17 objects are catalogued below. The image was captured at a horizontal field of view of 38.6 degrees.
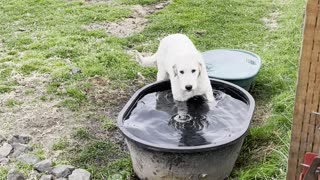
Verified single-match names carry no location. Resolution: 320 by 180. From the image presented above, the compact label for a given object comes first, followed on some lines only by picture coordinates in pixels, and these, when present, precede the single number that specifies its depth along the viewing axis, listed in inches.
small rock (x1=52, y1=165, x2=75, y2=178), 142.5
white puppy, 157.9
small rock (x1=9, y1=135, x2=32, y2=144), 162.2
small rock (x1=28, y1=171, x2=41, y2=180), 139.7
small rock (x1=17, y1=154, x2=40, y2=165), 148.0
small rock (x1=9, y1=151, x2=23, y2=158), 152.1
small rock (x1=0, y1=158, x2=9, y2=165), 147.2
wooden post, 72.6
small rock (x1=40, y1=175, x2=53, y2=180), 138.7
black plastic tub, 129.6
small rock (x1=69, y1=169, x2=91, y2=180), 141.8
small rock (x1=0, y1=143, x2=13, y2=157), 152.5
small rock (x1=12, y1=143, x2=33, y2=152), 156.0
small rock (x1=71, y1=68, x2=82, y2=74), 221.5
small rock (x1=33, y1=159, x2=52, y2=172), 144.7
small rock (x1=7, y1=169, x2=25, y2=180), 137.5
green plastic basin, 186.3
